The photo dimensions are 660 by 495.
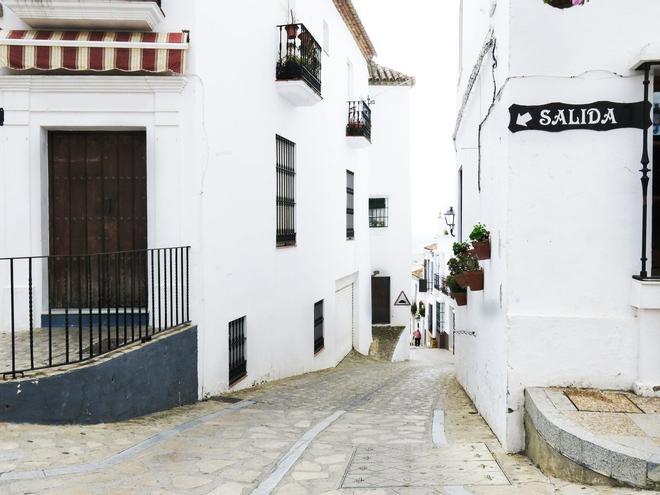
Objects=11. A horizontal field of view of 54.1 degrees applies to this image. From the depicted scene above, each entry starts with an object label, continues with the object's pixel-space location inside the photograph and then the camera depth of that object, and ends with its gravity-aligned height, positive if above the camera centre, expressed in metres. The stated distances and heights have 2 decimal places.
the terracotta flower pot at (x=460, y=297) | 9.20 -0.95
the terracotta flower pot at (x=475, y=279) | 7.14 -0.53
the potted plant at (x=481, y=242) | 6.52 -0.11
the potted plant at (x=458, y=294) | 8.89 -0.90
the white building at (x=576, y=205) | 5.38 +0.22
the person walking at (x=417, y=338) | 39.18 -6.51
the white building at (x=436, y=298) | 35.66 -4.33
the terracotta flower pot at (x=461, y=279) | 7.23 -0.54
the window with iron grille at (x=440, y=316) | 38.47 -5.23
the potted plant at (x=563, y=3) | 4.55 +1.62
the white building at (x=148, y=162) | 7.50 +0.88
